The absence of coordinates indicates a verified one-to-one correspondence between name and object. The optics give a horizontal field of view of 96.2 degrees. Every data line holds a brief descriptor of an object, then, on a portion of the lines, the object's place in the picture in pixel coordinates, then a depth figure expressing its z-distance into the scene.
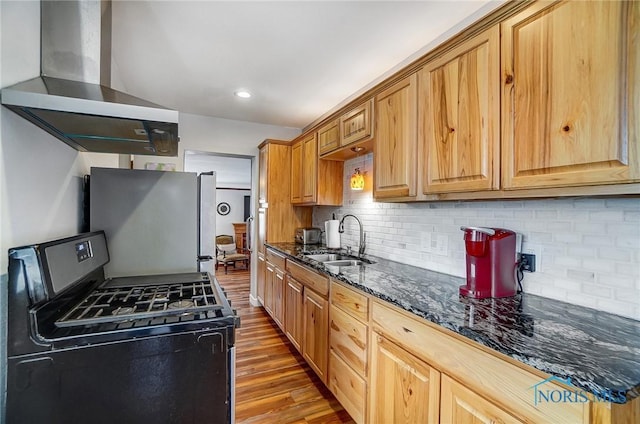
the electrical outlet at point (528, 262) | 1.43
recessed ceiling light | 2.94
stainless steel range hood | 0.94
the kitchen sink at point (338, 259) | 2.55
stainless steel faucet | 2.76
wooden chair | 6.45
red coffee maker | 1.37
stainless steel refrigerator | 1.66
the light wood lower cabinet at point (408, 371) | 0.86
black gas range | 0.86
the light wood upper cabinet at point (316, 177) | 3.08
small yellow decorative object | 2.73
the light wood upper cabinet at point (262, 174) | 3.72
